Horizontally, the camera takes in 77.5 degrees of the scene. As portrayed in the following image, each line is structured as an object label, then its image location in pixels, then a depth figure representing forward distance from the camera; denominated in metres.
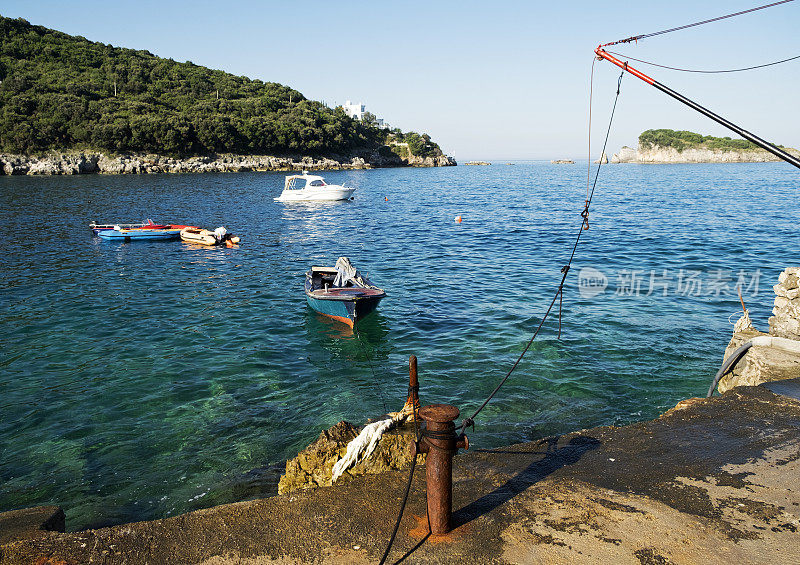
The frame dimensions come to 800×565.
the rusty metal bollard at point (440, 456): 4.59
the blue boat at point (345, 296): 15.33
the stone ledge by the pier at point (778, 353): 8.60
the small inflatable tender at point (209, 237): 29.56
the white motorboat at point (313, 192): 52.25
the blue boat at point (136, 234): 30.03
